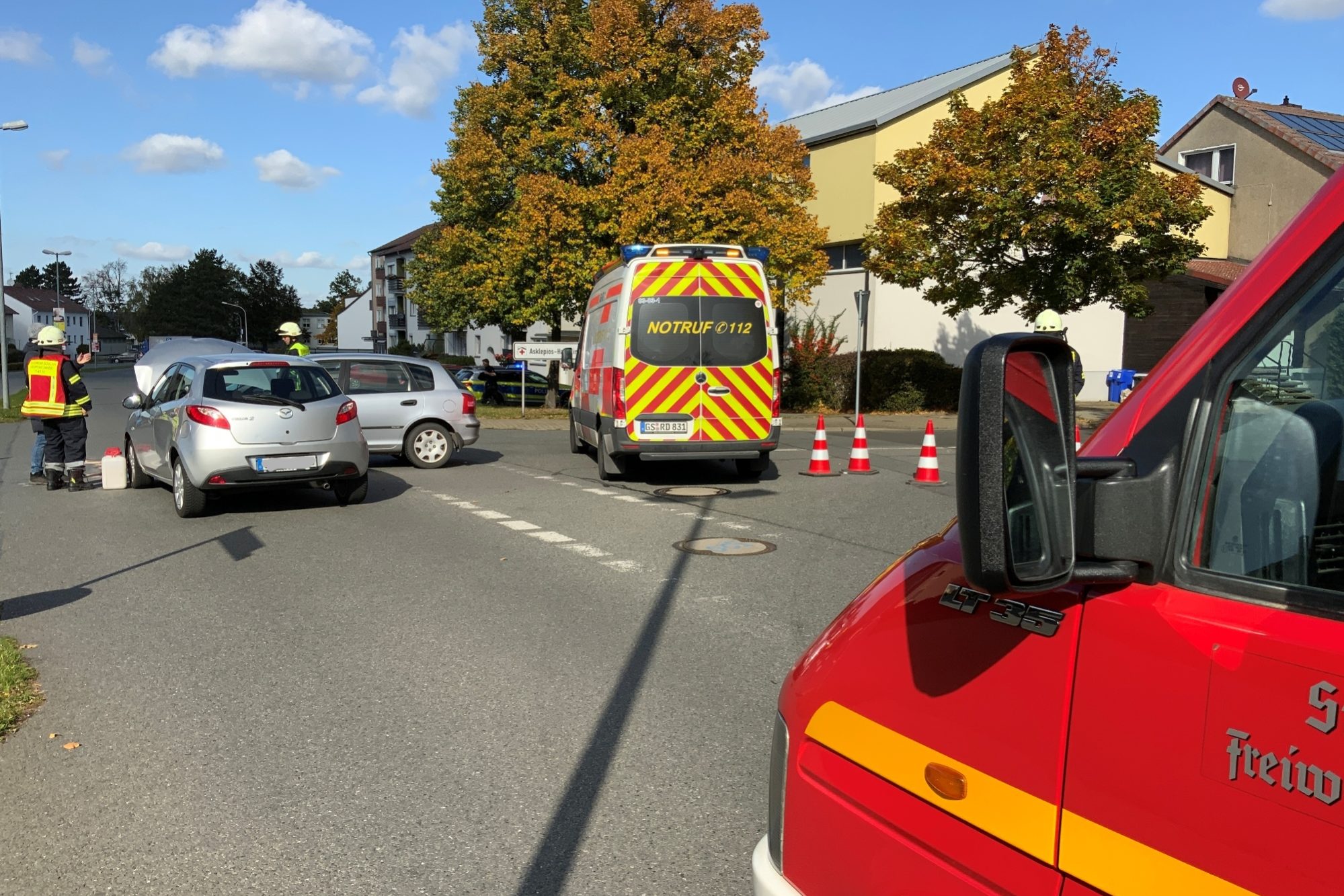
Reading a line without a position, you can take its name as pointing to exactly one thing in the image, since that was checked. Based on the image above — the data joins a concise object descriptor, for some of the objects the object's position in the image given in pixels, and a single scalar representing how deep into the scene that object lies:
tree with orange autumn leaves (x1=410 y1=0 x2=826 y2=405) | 28.06
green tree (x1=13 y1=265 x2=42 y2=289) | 189.38
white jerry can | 13.73
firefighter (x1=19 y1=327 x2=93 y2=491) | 13.34
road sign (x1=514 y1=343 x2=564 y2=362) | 27.84
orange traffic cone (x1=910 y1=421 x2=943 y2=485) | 14.02
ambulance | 13.52
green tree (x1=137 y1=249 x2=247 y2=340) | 116.69
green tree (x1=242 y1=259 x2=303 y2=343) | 123.56
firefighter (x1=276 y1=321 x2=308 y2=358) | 17.80
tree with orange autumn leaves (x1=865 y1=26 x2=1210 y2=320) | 24.27
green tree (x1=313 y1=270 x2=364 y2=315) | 174.88
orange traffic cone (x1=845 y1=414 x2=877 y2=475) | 15.32
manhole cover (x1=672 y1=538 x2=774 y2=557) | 9.12
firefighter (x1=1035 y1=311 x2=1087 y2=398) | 12.85
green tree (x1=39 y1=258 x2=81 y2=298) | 180.75
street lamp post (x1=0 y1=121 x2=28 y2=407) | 30.92
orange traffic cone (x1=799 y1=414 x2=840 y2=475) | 15.20
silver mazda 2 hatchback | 10.97
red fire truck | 1.44
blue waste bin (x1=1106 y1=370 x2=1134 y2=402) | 27.38
